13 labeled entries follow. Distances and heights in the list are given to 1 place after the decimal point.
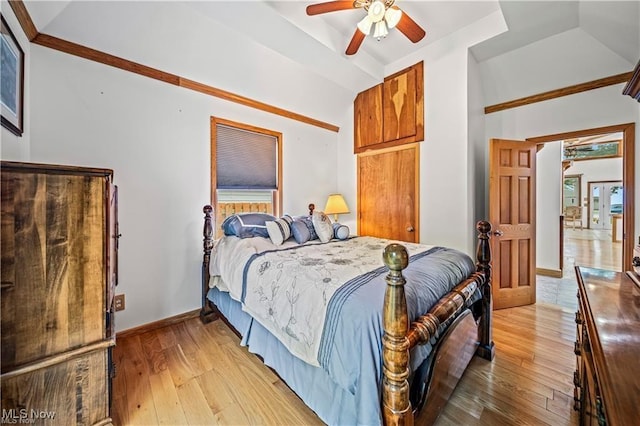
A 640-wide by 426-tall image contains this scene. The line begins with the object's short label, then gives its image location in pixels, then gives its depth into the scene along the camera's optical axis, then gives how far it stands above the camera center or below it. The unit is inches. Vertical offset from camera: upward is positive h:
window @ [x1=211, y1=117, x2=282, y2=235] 115.9 +20.2
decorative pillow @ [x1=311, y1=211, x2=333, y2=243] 105.9 -6.4
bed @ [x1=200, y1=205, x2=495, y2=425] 41.4 -22.4
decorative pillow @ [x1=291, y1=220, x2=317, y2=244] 102.3 -8.4
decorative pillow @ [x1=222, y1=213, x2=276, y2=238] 98.6 -5.9
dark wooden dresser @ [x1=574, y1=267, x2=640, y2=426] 21.8 -15.1
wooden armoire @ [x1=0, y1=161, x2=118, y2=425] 40.2 -14.2
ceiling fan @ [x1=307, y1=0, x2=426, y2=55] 76.2 +59.9
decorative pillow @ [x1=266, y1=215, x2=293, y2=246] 97.7 -7.3
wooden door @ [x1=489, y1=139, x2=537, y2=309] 119.5 -4.5
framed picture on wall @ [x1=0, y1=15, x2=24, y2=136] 55.1 +30.4
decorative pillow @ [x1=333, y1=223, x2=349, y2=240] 110.9 -9.0
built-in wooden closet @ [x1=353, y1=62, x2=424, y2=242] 133.9 +32.8
